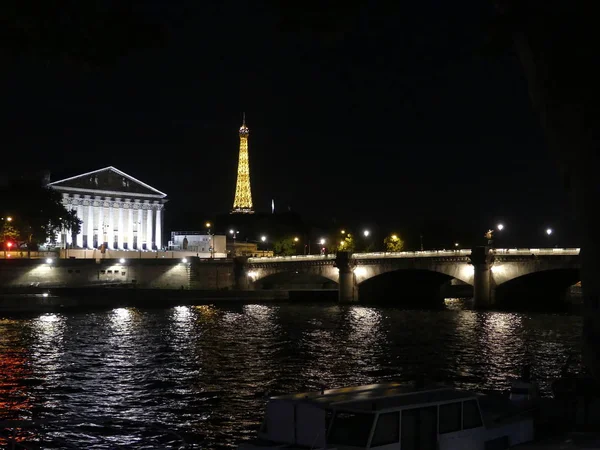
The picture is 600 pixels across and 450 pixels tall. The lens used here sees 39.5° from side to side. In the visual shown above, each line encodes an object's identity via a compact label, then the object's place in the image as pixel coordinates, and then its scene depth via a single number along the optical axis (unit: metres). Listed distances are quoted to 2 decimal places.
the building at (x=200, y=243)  151.25
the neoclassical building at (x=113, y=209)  152.75
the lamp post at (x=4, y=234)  115.44
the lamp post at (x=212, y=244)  141.12
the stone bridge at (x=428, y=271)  85.94
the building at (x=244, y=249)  166.12
